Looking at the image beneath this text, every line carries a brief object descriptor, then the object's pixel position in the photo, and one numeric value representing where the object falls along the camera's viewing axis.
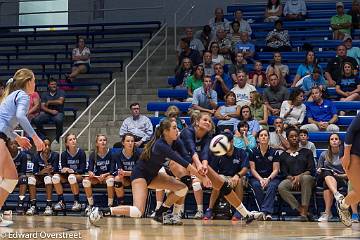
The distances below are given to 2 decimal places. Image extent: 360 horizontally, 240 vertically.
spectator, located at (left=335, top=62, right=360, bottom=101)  16.22
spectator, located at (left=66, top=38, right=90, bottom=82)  20.11
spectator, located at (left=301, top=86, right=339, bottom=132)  15.38
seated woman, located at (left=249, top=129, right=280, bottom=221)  13.65
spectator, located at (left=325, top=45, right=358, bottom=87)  16.64
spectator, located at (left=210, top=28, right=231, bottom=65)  18.27
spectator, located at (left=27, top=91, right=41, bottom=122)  17.45
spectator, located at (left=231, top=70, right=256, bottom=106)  16.16
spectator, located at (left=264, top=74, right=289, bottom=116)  15.97
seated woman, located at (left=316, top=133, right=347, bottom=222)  13.32
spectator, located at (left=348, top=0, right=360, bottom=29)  18.95
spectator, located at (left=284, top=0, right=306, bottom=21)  19.75
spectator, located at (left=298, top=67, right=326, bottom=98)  16.44
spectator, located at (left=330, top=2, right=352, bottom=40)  18.73
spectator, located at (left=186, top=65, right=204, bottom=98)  16.98
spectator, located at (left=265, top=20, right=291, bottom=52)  18.58
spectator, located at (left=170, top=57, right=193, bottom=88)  17.71
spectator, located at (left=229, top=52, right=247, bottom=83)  17.33
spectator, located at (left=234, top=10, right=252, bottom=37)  19.28
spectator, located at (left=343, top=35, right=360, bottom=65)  17.30
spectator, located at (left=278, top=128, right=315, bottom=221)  13.48
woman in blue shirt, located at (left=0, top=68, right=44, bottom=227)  9.13
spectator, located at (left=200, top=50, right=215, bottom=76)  17.59
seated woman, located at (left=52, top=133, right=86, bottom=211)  14.90
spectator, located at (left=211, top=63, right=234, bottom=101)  16.82
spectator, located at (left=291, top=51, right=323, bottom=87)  16.92
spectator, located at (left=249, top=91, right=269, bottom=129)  15.53
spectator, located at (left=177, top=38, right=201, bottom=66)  18.31
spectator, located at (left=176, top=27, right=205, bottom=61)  19.02
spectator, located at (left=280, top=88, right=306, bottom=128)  15.16
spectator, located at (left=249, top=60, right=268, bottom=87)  17.12
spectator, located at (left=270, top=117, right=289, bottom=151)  14.66
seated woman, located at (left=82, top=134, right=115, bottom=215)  14.59
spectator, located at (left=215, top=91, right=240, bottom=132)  15.35
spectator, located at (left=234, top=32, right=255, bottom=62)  18.23
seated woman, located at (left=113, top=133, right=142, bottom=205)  14.33
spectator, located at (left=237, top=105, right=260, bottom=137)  14.96
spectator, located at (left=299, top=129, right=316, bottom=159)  14.21
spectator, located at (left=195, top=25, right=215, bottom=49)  19.31
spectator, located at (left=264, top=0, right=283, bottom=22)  19.88
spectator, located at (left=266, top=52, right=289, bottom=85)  16.60
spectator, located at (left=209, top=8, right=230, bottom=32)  19.34
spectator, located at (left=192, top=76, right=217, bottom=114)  16.19
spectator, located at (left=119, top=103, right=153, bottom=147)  15.93
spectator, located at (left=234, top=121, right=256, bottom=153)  14.44
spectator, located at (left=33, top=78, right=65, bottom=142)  17.52
